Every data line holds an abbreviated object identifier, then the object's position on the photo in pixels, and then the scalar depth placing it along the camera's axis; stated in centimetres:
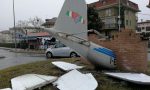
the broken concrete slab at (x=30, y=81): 210
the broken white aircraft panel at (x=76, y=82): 195
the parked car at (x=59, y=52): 879
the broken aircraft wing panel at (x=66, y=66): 275
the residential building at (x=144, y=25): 3667
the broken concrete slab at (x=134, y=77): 210
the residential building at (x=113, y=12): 2229
